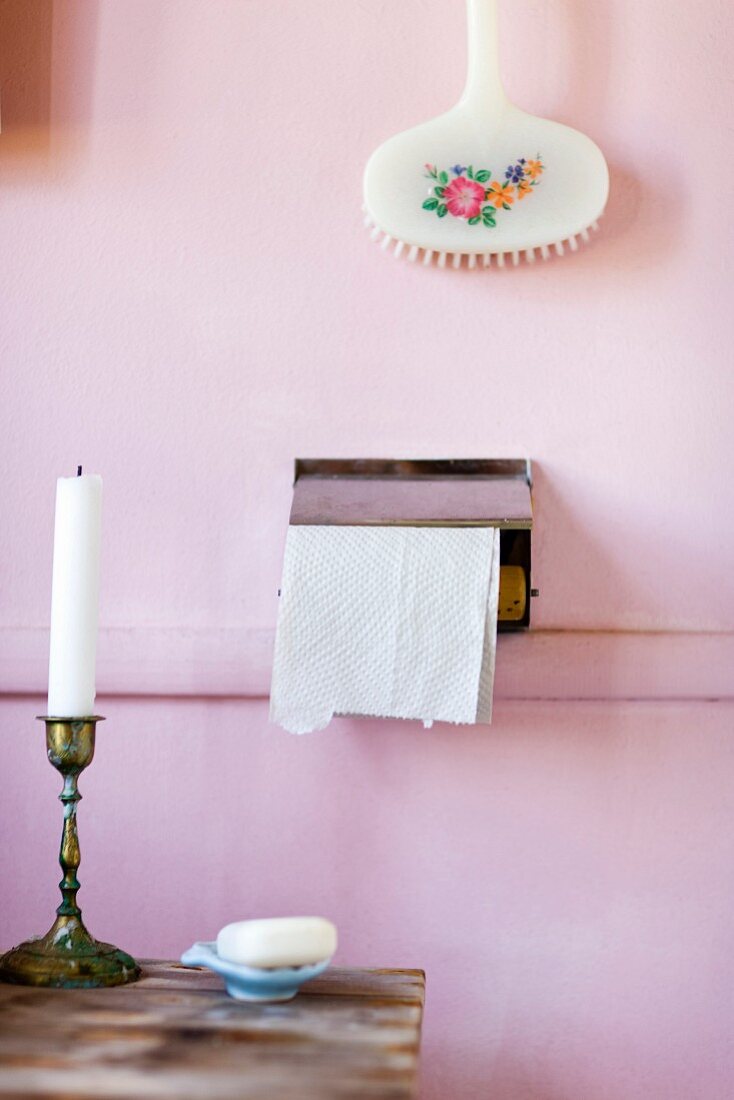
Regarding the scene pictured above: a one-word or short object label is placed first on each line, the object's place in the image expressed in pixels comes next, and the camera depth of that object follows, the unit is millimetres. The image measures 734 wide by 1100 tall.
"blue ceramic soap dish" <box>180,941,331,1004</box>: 899
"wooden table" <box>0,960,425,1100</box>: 731
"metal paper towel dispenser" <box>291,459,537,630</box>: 1211
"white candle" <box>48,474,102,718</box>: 1038
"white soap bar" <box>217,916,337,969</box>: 885
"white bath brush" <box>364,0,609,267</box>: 1272
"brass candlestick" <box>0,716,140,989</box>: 987
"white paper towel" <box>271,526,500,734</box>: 1161
